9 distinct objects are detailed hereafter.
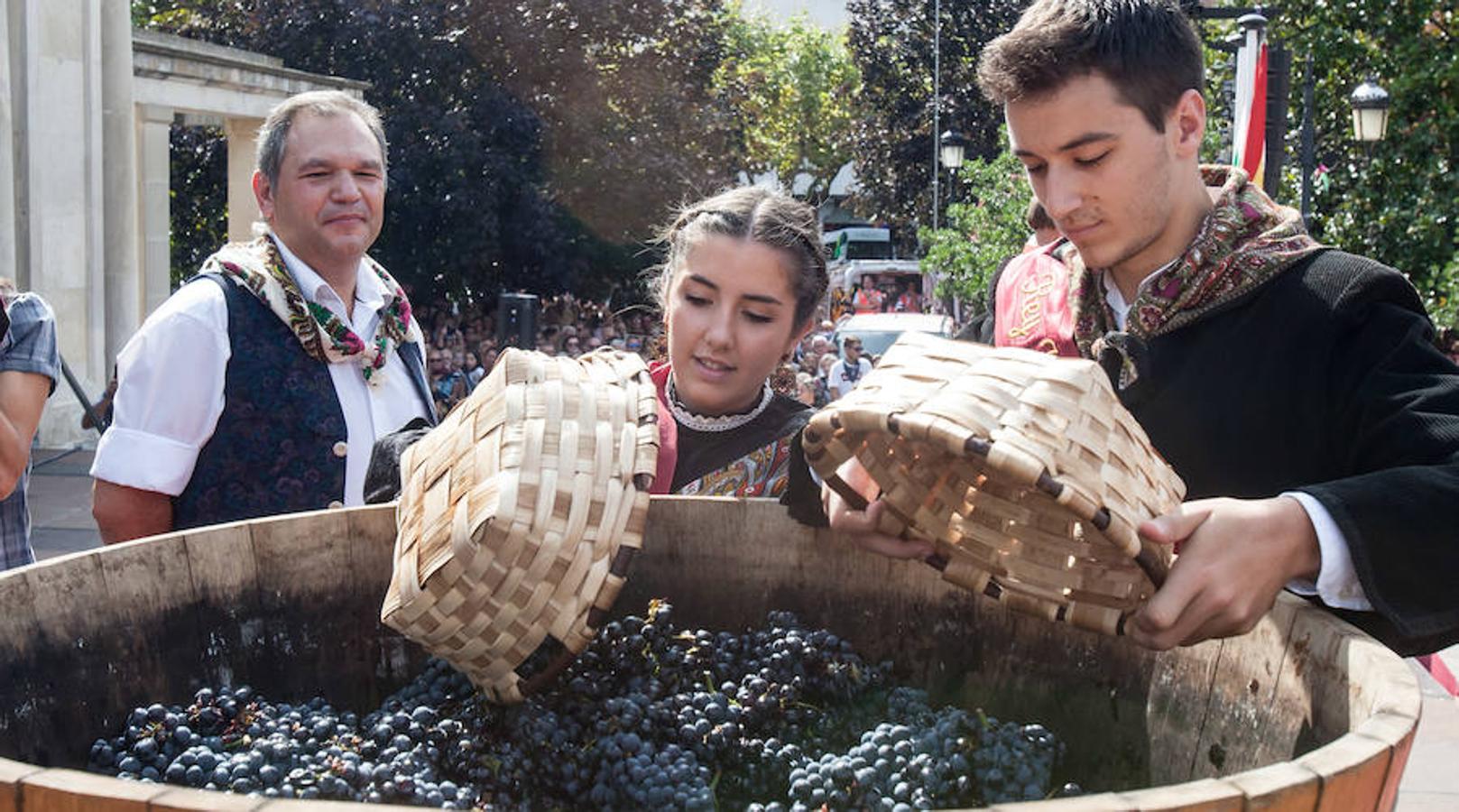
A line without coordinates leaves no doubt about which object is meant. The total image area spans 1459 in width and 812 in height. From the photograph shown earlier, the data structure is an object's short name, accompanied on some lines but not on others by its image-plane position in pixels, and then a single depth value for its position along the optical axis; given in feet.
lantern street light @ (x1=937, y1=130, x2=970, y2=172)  75.36
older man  9.09
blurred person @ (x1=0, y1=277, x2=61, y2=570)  9.12
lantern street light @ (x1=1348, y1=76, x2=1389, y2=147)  33.91
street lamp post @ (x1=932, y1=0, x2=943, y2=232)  96.37
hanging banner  23.09
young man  4.79
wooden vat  4.50
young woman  7.95
